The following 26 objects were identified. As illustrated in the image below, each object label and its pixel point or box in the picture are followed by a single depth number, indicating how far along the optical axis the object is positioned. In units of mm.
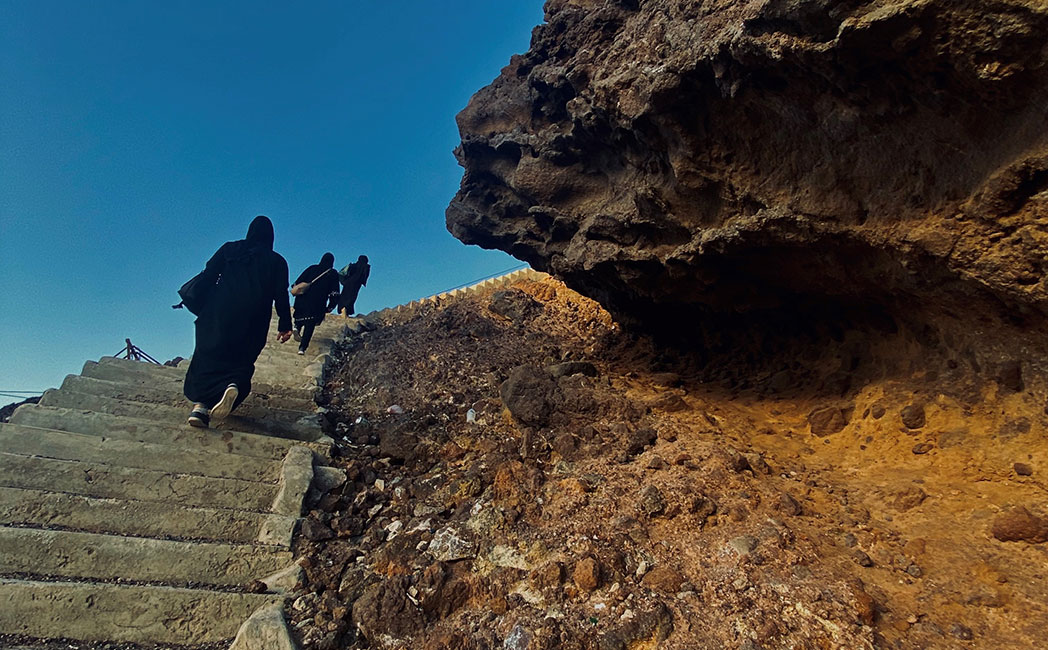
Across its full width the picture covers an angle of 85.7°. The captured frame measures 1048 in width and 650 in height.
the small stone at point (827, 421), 4152
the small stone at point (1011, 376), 3110
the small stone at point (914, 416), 3600
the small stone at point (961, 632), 2377
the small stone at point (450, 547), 3480
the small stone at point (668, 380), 5430
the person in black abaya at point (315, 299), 8289
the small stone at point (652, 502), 3494
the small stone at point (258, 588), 3325
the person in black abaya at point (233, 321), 5117
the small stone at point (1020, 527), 2660
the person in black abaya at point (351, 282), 11180
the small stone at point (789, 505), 3328
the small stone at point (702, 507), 3402
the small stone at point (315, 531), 3826
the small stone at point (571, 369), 5449
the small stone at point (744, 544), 3061
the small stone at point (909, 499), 3146
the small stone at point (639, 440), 4254
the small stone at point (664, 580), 2928
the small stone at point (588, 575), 3002
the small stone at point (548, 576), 3068
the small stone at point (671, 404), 4820
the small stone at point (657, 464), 3939
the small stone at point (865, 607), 2516
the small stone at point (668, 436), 4295
